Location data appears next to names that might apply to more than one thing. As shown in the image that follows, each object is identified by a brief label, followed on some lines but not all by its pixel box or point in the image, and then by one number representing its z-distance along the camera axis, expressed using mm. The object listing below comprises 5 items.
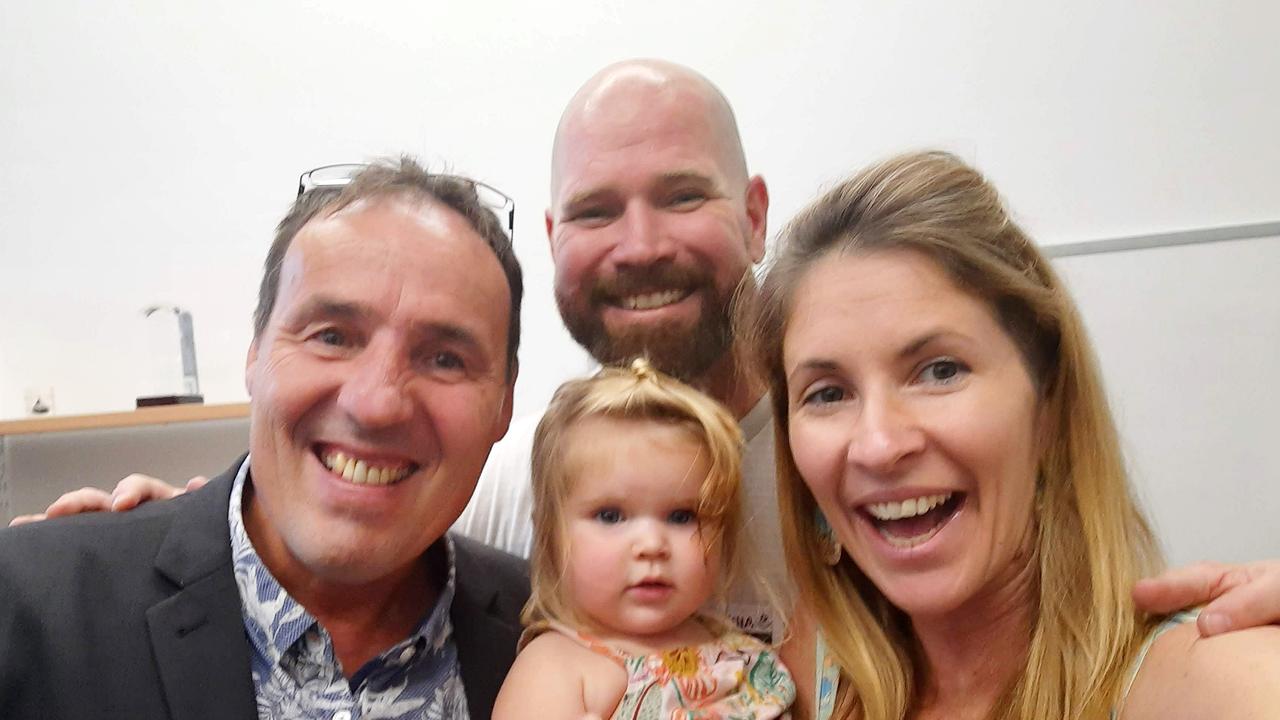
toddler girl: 478
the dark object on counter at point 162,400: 968
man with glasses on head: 428
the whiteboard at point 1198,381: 805
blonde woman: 408
